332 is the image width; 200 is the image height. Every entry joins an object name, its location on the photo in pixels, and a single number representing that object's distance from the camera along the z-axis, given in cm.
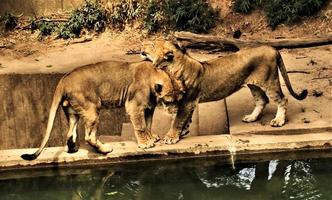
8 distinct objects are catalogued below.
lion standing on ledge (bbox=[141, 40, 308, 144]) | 705
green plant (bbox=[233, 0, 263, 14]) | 1298
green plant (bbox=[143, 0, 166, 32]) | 1309
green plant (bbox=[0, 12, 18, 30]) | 1370
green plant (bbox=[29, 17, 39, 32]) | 1355
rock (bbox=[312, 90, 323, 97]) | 839
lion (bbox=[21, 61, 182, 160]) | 672
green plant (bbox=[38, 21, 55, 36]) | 1331
